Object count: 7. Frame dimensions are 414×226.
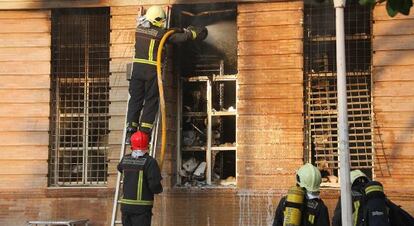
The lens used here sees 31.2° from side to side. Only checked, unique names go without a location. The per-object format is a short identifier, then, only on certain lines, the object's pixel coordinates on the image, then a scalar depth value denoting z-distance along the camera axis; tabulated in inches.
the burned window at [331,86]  422.9
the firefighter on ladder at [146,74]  390.6
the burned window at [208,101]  444.5
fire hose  383.5
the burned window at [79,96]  451.2
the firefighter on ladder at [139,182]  342.6
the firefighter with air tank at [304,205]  260.7
